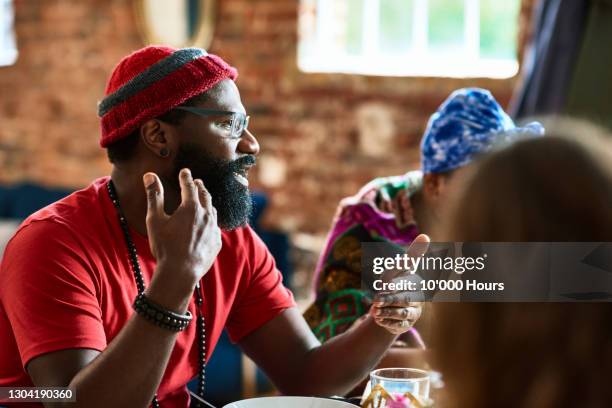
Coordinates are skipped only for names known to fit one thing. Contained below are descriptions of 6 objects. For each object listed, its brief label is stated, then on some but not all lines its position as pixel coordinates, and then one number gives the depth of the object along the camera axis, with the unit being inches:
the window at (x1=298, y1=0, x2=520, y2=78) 176.9
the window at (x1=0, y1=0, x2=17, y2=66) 234.4
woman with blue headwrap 91.0
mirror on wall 198.7
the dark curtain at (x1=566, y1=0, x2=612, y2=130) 135.9
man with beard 56.4
